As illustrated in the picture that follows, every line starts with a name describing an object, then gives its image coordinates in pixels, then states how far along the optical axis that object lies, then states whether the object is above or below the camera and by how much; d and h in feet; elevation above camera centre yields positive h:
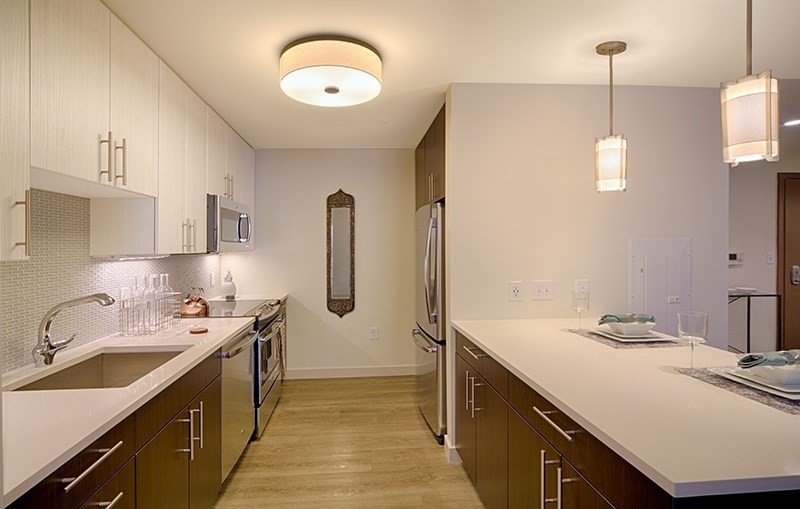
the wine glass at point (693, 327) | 5.14 -0.80
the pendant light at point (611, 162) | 6.71 +1.43
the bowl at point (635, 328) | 6.72 -1.07
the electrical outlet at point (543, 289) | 8.87 -0.64
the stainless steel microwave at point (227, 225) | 9.92 +0.75
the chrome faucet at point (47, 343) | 5.57 -1.10
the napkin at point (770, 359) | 4.41 -1.02
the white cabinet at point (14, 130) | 4.01 +1.15
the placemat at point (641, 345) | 6.48 -1.26
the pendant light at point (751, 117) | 4.37 +1.39
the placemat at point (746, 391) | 4.00 -1.31
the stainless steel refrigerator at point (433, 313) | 9.61 -1.26
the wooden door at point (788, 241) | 14.93 +0.55
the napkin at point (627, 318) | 6.94 -0.96
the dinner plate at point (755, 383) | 4.20 -1.26
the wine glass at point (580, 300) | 7.89 -0.76
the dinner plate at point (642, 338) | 6.68 -1.22
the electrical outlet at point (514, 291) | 8.85 -0.68
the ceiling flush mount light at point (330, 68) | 6.72 +2.86
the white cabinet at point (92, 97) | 4.62 +1.96
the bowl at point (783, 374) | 4.25 -1.12
